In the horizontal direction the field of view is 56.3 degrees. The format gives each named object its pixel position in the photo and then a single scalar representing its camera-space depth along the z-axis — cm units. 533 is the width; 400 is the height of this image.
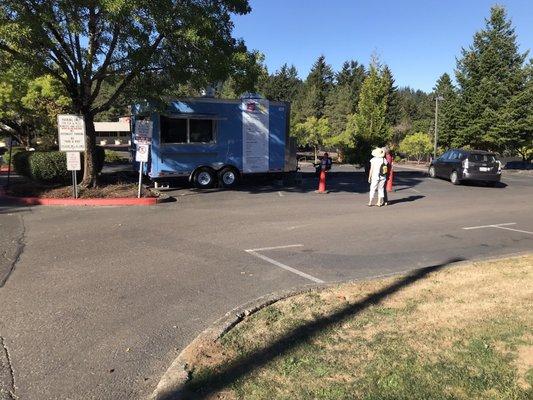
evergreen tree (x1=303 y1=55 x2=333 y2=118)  7806
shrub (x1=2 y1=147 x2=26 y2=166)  2761
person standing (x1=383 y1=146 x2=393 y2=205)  1743
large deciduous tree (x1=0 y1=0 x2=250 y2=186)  1209
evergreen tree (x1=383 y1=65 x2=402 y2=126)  6758
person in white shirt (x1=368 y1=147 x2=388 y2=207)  1378
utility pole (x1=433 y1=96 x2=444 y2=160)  3732
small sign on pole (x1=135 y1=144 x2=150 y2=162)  1466
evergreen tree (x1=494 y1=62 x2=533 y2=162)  3534
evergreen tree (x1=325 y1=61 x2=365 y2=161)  4956
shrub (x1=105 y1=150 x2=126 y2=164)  3262
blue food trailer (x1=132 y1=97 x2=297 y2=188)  1680
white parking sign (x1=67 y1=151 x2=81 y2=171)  1401
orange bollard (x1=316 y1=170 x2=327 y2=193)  1711
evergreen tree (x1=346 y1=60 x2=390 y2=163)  2683
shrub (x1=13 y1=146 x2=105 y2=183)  1591
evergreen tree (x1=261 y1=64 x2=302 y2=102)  8994
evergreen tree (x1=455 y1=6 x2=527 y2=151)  3756
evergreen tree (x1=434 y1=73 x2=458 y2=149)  4227
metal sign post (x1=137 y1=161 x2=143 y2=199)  1428
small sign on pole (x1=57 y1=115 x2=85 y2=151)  1423
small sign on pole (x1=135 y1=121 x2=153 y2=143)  1442
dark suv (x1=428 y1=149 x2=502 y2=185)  2105
